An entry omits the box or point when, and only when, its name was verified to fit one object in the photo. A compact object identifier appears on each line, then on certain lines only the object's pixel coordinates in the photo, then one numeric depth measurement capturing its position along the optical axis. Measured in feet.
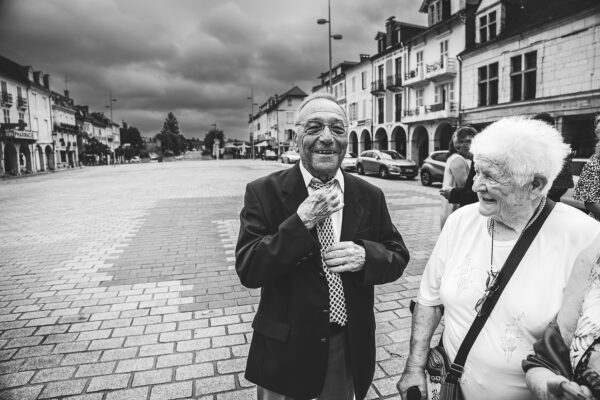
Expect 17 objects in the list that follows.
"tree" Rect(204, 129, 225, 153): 363.13
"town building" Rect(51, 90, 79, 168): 181.57
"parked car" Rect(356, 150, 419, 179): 68.59
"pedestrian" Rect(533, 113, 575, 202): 13.01
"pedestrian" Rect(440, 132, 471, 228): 13.99
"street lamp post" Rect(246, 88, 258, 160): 214.24
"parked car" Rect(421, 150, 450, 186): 55.88
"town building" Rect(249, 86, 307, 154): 229.25
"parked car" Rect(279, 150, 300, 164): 138.46
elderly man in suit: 5.27
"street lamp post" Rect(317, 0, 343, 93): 79.97
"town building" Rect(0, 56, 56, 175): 127.85
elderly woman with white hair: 4.77
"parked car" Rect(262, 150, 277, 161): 185.94
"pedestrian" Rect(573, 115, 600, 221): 11.32
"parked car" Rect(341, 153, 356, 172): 87.15
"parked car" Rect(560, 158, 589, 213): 24.54
